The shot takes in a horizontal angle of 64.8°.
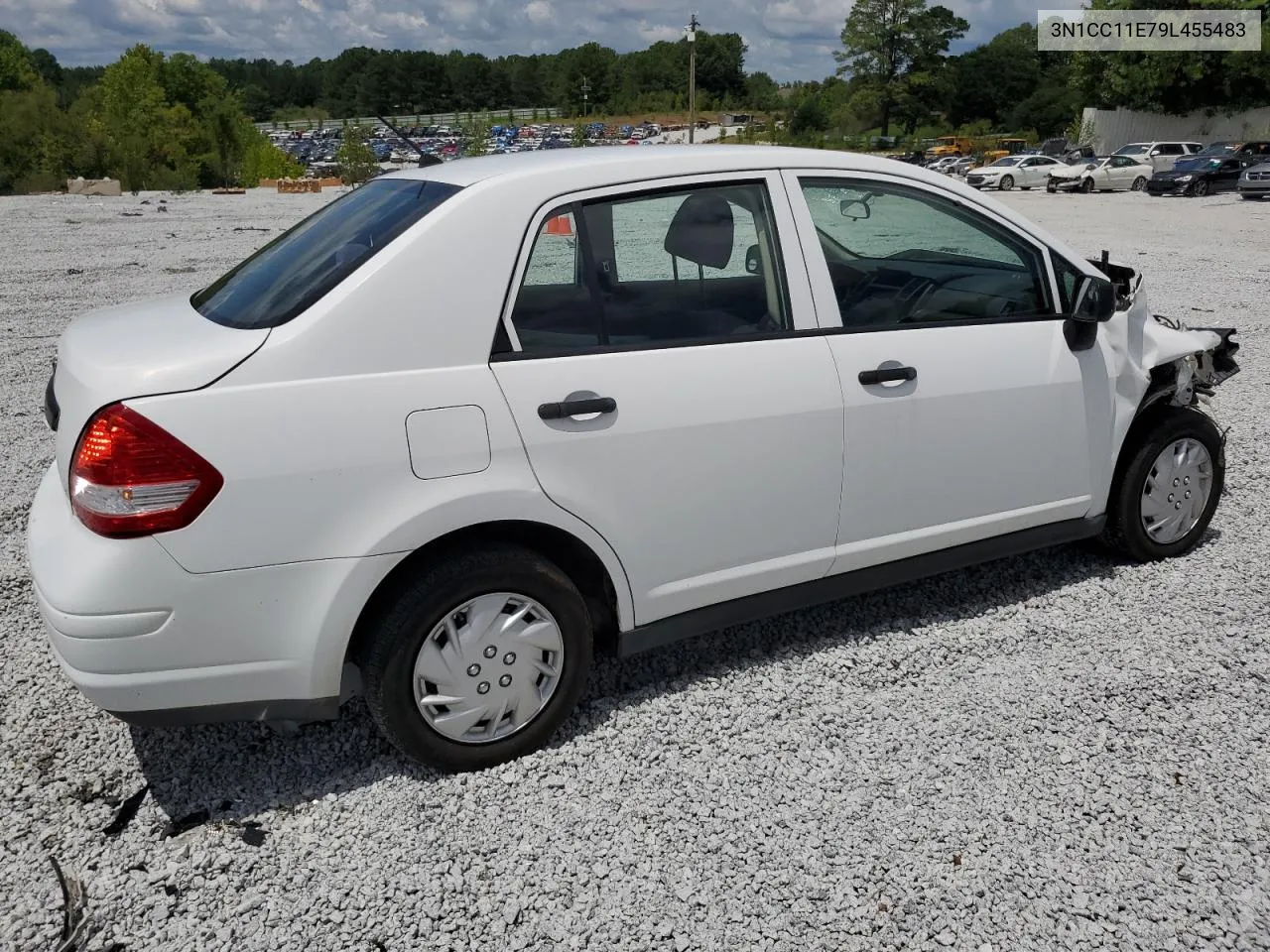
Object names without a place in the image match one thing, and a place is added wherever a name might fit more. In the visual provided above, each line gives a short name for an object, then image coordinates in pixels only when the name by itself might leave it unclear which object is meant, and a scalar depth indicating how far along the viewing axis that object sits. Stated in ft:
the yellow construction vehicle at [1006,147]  171.66
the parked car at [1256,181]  89.71
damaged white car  8.41
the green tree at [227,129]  180.24
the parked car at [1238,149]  107.26
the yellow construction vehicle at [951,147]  188.55
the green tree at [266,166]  148.87
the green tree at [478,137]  142.31
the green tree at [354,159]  126.52
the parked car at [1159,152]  114.01
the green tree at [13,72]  234.58
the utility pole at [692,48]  140.46
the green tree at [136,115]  132.26
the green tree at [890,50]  287.69
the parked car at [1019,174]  119.14
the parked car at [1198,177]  100.78
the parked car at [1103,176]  112.78
